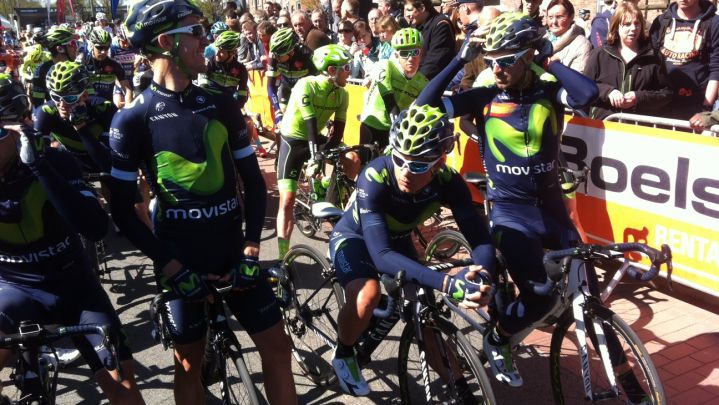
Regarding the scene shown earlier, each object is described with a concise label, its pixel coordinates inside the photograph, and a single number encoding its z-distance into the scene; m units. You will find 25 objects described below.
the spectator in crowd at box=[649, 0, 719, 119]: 6.15
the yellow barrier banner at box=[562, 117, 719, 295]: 5.20
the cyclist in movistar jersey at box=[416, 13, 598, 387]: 4.00
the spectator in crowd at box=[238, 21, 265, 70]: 15.33
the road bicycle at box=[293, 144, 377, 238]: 7.11
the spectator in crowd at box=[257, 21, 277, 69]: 12.23
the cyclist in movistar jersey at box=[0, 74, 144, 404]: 3.15
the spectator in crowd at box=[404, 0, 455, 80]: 8.06
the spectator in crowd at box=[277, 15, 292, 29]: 12.12
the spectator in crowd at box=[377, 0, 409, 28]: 11.20
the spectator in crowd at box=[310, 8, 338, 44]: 12.34
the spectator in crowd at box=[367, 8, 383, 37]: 10.64
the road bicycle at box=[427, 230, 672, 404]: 3.31
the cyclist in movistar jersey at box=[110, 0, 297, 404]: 3.14
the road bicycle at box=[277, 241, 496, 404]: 3.41
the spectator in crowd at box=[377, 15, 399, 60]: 9.66
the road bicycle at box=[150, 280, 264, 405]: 3.28
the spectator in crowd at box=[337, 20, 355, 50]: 11.07
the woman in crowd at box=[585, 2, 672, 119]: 6.12
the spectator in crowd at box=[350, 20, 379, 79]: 11.28
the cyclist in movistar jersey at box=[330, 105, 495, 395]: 3.39
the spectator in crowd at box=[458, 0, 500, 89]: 6.99
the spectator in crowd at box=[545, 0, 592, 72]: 7.26
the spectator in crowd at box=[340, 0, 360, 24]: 12.06
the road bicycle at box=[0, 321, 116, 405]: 2.96
